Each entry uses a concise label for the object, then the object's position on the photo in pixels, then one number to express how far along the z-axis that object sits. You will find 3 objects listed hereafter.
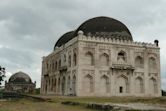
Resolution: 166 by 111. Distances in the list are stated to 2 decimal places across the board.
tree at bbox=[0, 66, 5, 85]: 28.69
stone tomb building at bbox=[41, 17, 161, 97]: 28.47
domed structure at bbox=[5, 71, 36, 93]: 53.68
